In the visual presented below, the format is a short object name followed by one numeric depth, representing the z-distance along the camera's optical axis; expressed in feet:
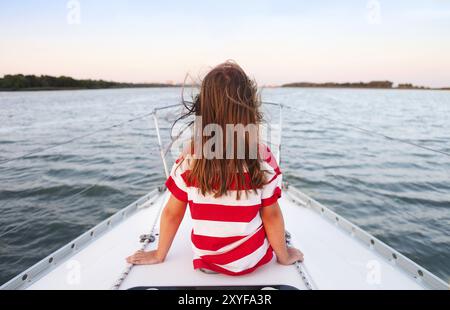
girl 3.38
